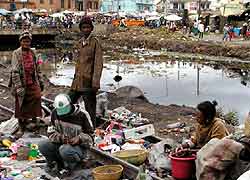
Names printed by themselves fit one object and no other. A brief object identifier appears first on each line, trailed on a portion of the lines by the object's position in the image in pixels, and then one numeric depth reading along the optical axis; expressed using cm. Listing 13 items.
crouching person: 624
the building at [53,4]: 5897
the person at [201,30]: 3752
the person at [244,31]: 3578
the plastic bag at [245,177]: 363
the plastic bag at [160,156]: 636
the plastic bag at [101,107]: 958
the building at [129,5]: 8312
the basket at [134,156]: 665
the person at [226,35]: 3481
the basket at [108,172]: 590
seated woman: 575
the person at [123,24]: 5075
